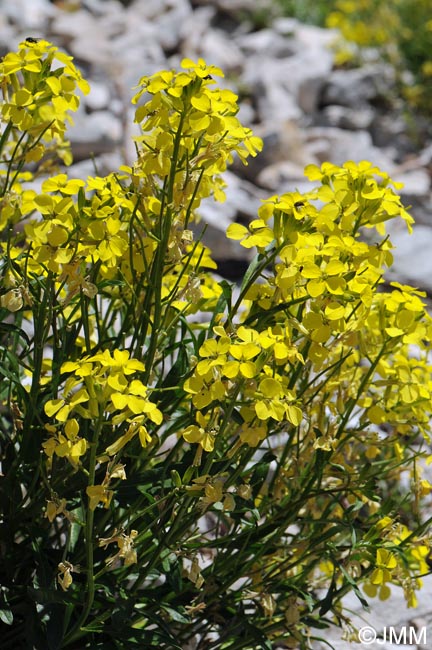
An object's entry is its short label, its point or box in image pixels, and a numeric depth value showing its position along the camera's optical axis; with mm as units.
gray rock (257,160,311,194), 4738
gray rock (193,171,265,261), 3750
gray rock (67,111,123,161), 4398
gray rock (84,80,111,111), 5031
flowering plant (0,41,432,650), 1414
